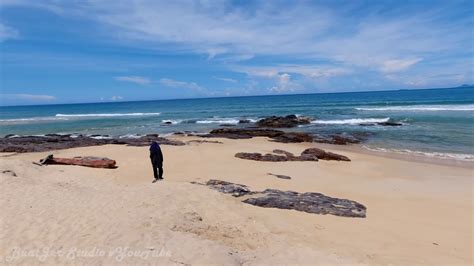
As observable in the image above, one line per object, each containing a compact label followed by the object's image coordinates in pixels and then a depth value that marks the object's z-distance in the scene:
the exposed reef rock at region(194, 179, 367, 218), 8.04
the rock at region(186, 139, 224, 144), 21.20
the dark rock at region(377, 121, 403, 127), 28.91
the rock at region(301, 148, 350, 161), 15.13
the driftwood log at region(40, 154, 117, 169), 13.00
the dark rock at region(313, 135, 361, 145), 21.02
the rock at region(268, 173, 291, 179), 11.51
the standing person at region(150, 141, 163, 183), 11.05
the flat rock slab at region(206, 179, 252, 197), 9.32
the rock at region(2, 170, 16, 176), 9.62
